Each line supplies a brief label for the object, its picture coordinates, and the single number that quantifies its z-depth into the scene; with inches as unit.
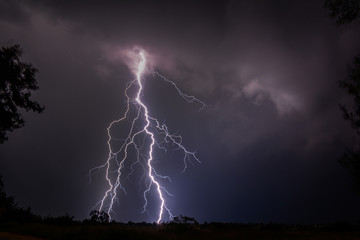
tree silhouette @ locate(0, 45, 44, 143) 506.3
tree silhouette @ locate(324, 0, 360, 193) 246.2
